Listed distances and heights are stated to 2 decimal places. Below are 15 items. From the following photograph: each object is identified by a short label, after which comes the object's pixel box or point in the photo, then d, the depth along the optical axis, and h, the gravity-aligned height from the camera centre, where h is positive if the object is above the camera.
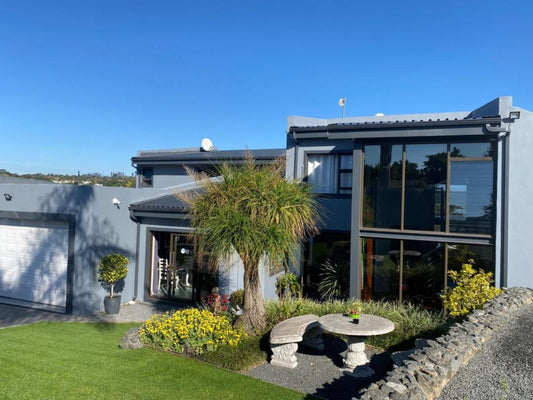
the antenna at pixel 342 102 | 20.75 +5.92
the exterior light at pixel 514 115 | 10.41 +2.78
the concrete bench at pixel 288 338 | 7.73 -2.62
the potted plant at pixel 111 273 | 13.00 -2.38
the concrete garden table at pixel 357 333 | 7.38 -2.33
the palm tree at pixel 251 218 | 8.56 -0.22
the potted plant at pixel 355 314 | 7.93 -2.15
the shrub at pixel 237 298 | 11.60 -2.78
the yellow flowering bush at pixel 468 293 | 9.55 -1.97
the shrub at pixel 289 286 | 12.77 -2.57
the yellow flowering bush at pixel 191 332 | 8.48 -2.87
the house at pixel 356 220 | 10.70 -0.38
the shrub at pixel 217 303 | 10.54 -2.82
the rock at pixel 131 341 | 8.99 -3.23
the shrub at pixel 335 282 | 12.70 -2.39
